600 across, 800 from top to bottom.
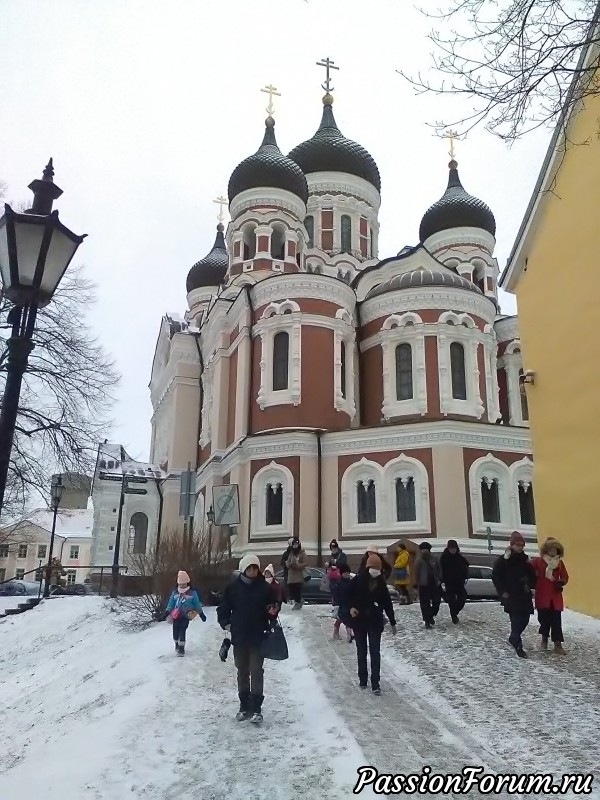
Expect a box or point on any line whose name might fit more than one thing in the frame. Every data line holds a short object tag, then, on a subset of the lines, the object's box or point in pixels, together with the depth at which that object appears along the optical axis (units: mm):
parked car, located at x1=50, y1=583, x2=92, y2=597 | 26244
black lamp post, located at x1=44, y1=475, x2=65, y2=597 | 15573
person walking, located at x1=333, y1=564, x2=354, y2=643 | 7797
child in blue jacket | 9805
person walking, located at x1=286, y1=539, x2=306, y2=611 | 14008
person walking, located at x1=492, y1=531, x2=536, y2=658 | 9023
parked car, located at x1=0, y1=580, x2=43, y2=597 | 34406
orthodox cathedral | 24312
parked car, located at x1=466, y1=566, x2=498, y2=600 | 17391
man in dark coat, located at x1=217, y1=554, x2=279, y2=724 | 6465
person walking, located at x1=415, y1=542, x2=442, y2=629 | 11203
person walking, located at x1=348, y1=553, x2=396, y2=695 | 7453
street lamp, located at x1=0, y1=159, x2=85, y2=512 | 4727
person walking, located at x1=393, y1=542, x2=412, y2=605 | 14555
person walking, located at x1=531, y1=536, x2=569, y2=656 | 9141
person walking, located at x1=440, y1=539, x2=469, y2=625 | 11180
